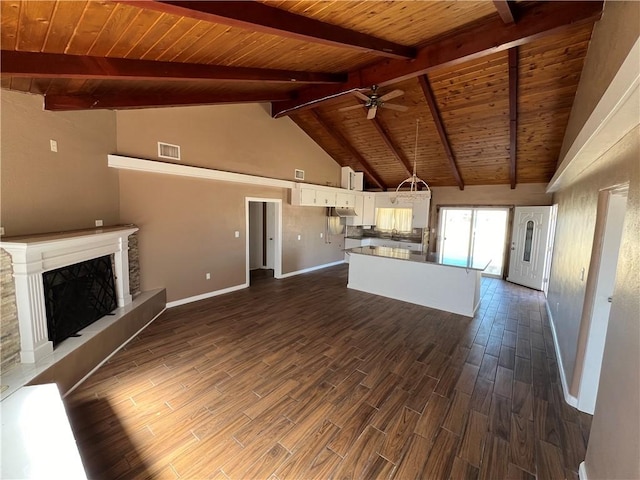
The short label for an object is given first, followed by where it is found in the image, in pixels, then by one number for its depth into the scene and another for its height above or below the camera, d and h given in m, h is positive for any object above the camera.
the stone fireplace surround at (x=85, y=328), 2.23 -1.40
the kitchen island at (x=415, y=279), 4.61 -1.26
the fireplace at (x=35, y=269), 2.26 -0.58
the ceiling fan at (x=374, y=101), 4.10 +1.81
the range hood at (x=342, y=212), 8.20 +0.04
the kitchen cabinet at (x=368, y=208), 8.85 +0.19
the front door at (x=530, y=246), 6.17 -0.72
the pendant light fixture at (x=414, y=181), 4.10 +0.57
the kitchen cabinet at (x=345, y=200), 7.93 +0.42
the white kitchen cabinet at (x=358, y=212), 8.67 +0.05
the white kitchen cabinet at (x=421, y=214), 8.08 +0.03
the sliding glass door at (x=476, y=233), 7.33 -0.49
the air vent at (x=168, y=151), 4.33 +0.99
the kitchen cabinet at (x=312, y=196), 6.72 +0.44
